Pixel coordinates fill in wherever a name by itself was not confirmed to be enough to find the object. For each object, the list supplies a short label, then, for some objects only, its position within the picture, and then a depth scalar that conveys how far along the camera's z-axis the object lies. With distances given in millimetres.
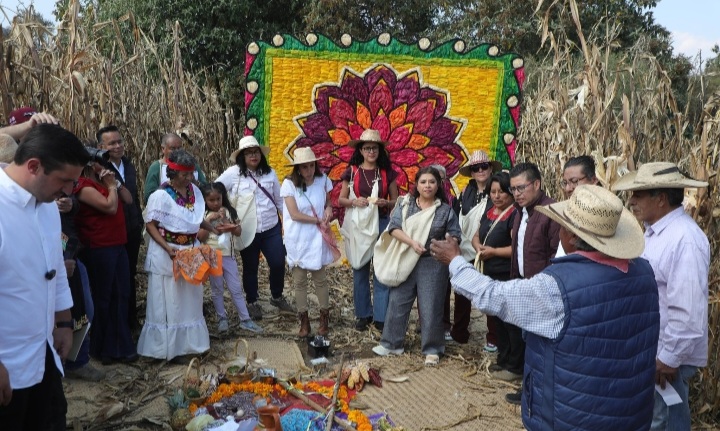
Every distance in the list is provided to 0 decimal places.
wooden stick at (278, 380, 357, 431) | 3607
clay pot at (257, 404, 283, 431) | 3373
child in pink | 5188
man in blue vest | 2293
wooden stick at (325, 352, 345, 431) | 3461
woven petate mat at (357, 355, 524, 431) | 4012
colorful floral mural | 7453
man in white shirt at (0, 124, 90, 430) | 2238
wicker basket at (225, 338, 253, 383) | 4188
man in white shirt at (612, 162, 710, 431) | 2754
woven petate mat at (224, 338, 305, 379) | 4730
